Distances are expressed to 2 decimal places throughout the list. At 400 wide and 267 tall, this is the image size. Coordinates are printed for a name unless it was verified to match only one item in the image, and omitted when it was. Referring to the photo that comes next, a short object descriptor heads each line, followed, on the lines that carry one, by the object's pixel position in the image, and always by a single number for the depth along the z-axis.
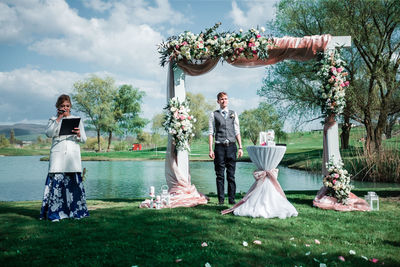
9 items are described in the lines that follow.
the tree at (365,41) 11.89
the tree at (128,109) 36.09
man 5.62
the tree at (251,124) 31.02
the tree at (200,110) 34.00
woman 4.57
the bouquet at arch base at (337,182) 5.68
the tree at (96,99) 32.38
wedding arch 5.97
